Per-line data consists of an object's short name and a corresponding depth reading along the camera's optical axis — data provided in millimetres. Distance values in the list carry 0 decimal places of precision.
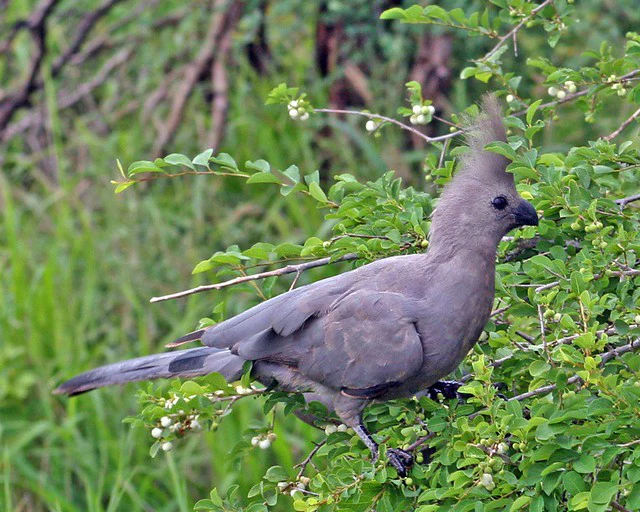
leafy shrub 11618
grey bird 11808
